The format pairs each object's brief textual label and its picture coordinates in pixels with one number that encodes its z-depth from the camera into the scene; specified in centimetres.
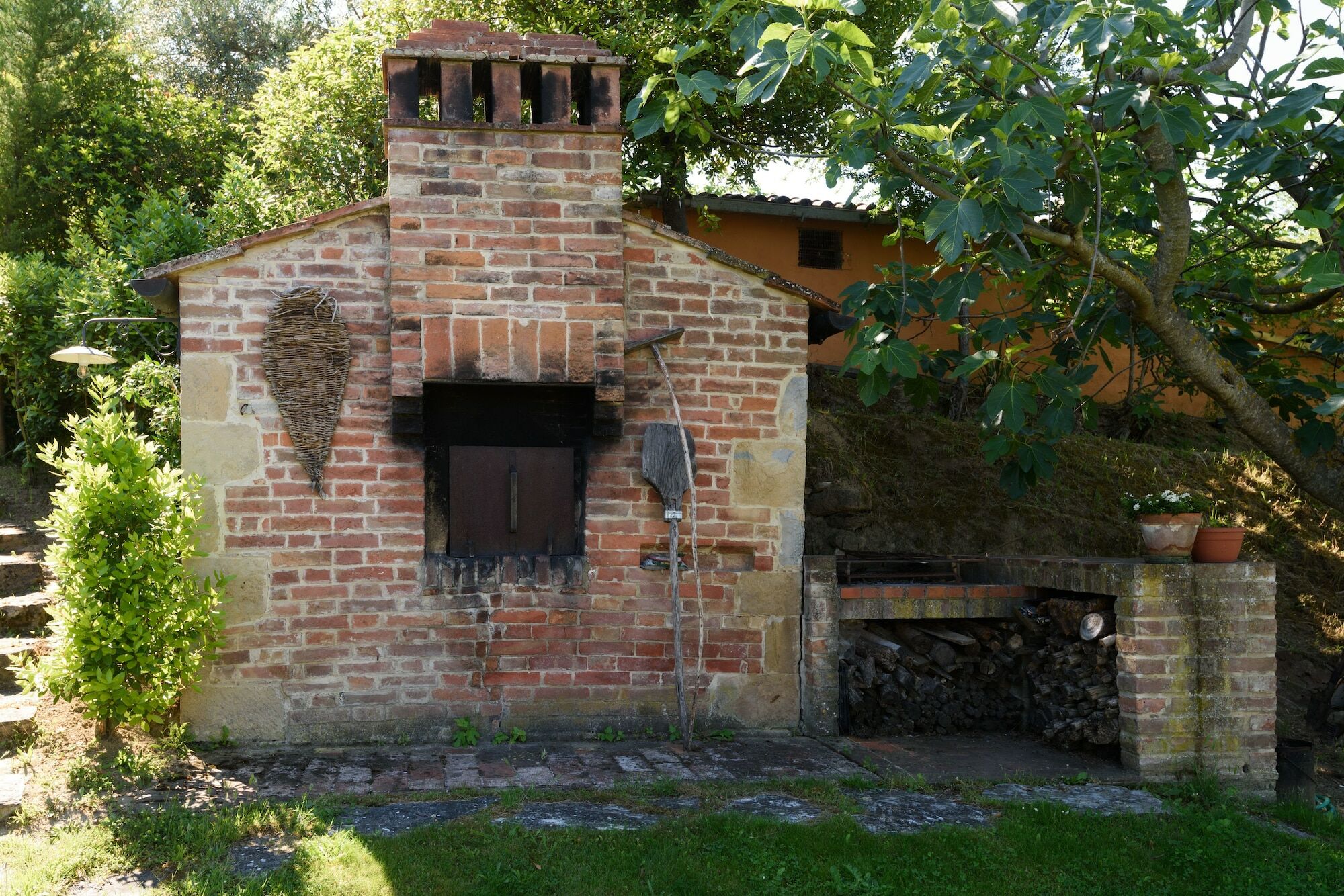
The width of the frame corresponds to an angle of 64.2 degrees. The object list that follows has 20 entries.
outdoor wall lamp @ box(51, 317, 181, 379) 852
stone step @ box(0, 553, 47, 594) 742
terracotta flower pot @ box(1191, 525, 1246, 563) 602
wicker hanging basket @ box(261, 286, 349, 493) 603
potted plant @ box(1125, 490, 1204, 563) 596
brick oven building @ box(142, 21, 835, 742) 600
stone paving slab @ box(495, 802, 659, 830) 467
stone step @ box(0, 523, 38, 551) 795
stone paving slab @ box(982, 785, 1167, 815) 536
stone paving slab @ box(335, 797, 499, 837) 456
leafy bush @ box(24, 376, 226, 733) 539
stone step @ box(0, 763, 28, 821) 460
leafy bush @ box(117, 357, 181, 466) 752
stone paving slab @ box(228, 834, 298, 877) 411
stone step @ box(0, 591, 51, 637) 678
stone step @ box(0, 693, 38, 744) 543
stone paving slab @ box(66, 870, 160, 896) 394
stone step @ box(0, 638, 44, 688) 614
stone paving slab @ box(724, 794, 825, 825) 491
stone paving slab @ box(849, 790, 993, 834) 492
